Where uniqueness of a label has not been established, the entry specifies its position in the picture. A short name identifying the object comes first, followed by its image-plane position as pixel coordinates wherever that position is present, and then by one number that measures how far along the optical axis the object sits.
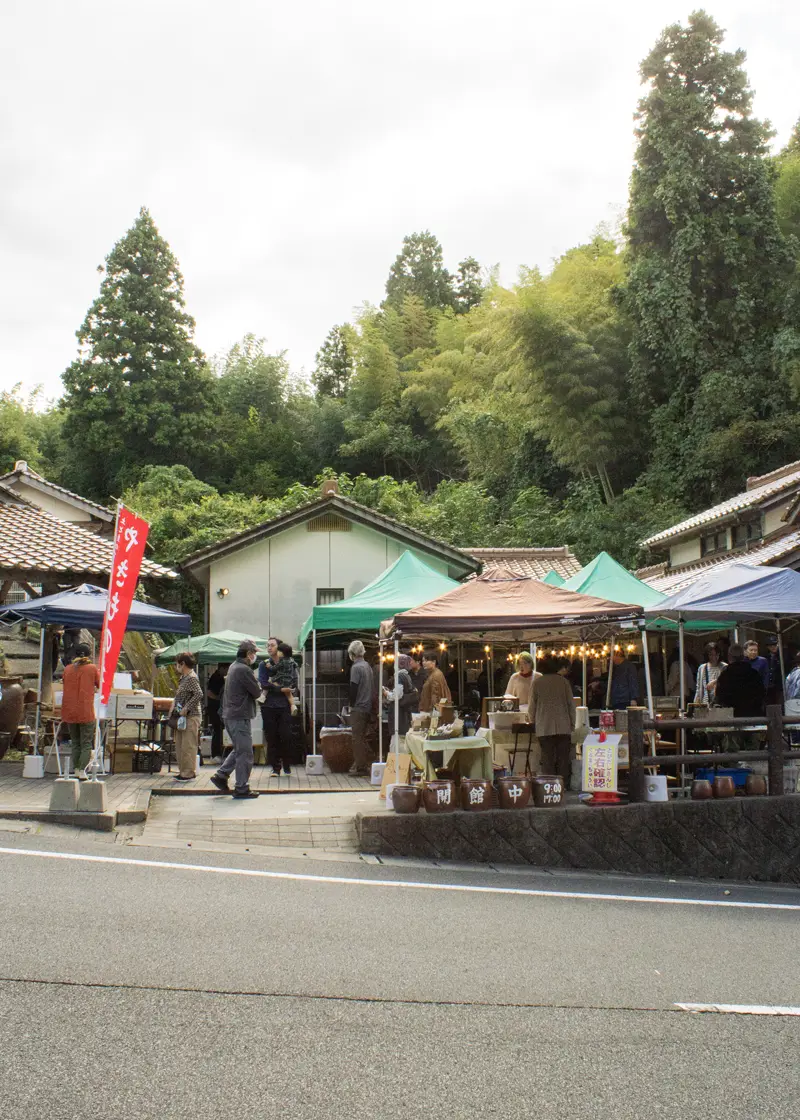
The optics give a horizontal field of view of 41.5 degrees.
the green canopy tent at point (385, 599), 15.96
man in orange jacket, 12.36
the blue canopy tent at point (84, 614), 14.84
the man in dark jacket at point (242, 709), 12.37
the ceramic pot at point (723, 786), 11.34
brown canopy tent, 11.31
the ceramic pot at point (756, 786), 11.62
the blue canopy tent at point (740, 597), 12.20
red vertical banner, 11.36
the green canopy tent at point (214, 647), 18.95
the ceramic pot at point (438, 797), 10.42
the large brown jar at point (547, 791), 10.75
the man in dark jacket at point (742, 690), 12.59
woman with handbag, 13.95
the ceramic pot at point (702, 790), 11.23
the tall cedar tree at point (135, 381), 43.00
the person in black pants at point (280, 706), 14.82
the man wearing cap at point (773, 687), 13.46
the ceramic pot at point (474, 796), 10.55
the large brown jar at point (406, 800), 10.38
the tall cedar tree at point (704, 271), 34.88
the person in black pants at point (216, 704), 17.94
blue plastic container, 11.67
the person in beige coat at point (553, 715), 11.94
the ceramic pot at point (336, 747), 15.90
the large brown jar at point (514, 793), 10.57
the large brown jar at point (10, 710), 15.45
